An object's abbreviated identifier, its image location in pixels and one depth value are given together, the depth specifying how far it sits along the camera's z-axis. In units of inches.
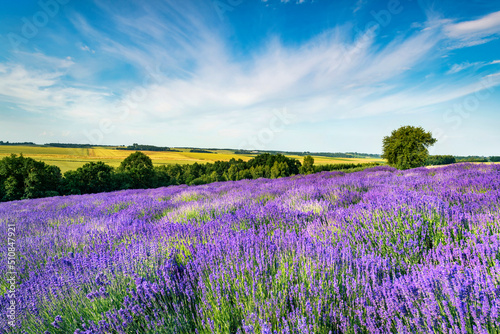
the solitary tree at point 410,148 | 1350.9
